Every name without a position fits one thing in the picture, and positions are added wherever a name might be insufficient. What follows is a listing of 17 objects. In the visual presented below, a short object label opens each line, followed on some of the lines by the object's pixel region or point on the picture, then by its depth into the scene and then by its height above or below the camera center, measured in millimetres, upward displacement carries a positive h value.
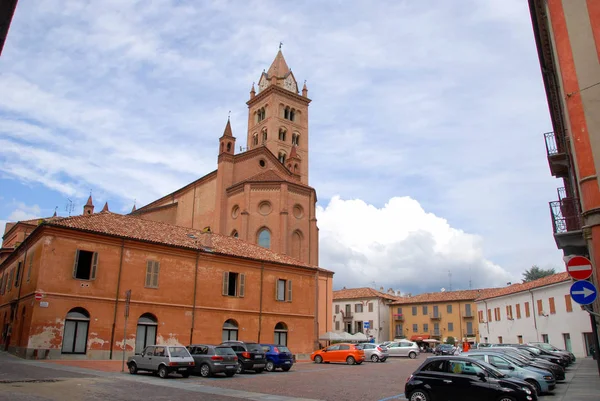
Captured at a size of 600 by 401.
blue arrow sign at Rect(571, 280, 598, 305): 10445 +1026
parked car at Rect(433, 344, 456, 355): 42244 -644
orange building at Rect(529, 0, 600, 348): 13625 +7602
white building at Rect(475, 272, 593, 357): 36812 +2055
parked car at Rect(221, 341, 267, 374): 22156 -666
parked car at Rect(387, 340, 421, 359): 41594 -685
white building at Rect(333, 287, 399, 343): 69938 +4301
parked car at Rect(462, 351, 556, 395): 15617 -976
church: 24078 +3031
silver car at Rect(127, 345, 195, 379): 18516 -732
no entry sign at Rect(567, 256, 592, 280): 10867 +1591
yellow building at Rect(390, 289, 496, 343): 63344 +3295
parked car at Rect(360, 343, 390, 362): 34656 -847
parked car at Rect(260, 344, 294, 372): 23656 -799
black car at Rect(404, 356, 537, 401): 11461 -1020
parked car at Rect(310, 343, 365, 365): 30703 -822
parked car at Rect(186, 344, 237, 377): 19422 -730
